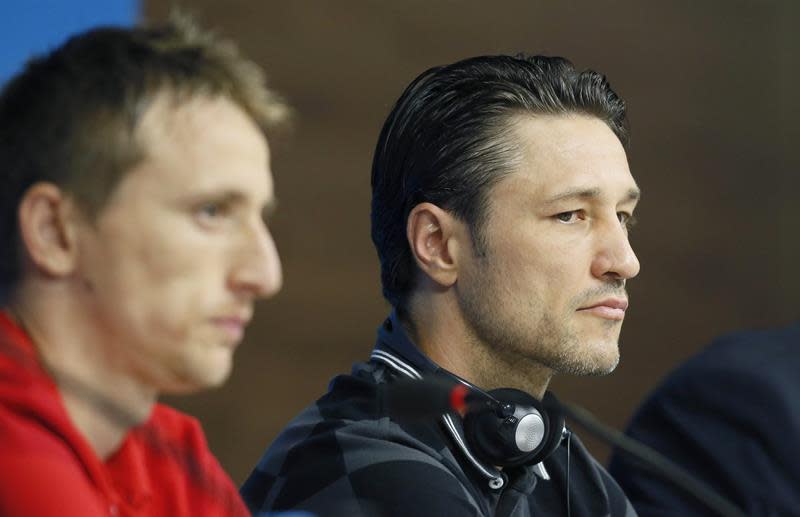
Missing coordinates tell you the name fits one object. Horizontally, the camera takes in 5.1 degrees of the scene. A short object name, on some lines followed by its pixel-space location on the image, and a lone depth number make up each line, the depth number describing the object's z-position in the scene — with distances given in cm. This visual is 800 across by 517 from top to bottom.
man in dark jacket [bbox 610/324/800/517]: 618
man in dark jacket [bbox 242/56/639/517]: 609
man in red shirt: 582
